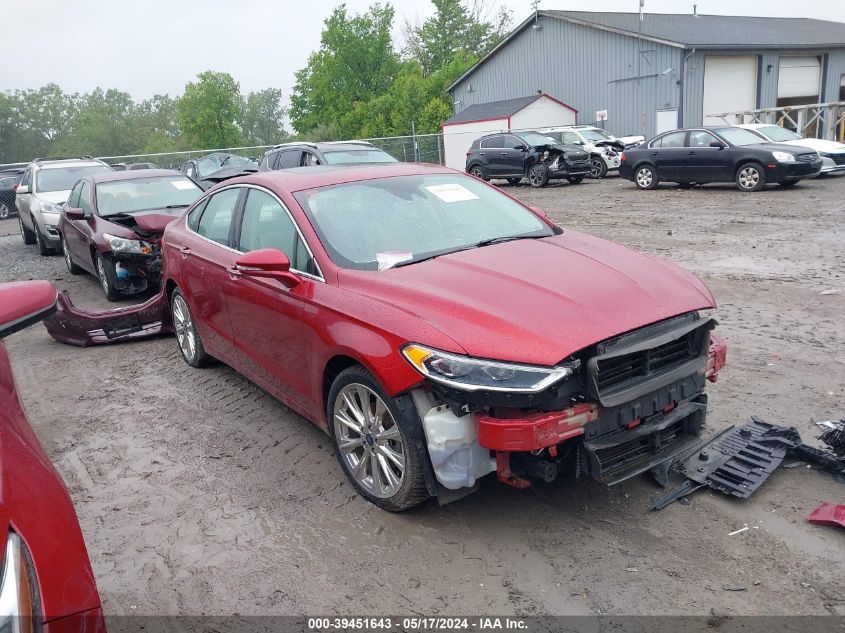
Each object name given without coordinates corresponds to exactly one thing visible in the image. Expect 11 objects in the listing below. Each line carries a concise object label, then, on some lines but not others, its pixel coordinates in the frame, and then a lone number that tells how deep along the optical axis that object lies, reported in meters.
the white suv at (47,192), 13.59
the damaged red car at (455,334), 3.14
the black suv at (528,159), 21.14
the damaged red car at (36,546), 1.67
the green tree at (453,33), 65.50
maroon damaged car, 8.79
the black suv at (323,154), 13.15
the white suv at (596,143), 22.73
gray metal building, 27.62
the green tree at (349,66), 59.19
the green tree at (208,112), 63.31
